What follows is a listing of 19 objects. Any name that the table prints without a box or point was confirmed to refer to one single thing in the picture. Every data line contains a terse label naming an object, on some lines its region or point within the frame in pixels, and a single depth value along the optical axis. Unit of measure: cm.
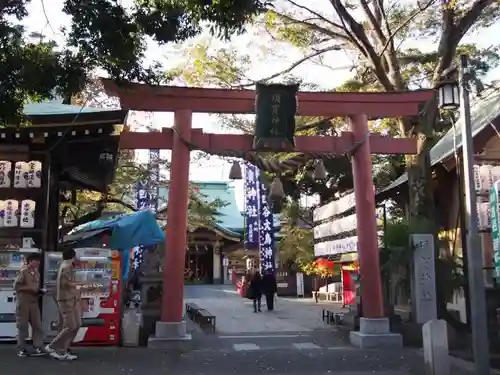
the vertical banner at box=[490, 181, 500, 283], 916
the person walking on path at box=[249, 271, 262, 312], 2077
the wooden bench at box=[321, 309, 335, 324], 1648
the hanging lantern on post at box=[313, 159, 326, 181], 1388
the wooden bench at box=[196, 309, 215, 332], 1492
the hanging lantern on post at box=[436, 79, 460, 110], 948
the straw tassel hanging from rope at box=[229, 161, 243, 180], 1368
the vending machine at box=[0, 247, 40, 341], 1130
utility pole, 830
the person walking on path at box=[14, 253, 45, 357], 991
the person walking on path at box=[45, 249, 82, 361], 951
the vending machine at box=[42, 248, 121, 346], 1145
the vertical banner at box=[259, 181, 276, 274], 2737
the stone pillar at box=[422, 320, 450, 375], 798
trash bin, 1166
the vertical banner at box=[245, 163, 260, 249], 2839
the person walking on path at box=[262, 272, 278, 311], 2131
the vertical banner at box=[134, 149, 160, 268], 2202
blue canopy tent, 1473
